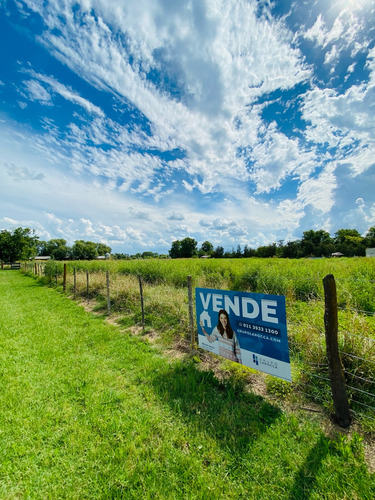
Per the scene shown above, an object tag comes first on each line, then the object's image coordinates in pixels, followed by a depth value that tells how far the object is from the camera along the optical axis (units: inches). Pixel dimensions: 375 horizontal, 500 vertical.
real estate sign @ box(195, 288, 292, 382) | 104.1
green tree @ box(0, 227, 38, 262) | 1504.7
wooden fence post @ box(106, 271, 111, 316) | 280.8
